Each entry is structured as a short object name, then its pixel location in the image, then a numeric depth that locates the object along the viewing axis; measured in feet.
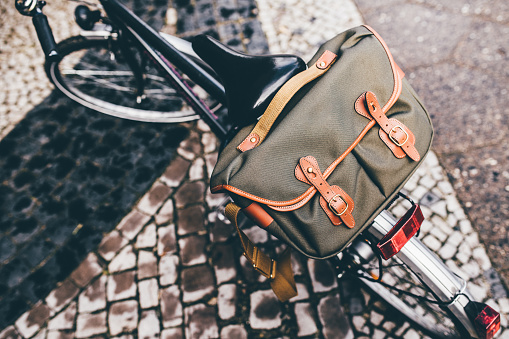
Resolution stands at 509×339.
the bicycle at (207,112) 4.84
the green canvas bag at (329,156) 4.35
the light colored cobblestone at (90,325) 7.53
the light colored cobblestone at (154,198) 8.84
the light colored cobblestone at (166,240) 8.30
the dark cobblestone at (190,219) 8.50
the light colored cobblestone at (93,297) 7.76
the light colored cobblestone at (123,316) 7.54
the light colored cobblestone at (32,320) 7.60
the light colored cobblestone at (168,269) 7.95
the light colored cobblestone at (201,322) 7.37
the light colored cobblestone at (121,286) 7.86
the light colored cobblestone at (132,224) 8.54
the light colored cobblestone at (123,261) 8.16
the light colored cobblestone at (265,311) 7.33
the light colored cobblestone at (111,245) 8.31
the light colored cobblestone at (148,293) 7.73
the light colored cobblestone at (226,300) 7.50
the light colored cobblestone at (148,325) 7.44
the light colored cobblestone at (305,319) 7.20
